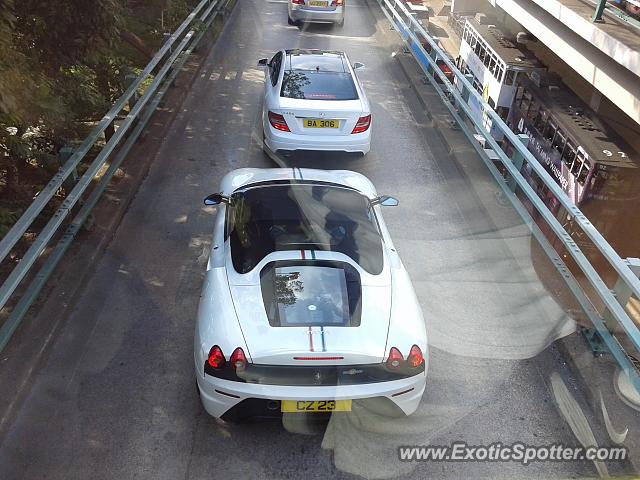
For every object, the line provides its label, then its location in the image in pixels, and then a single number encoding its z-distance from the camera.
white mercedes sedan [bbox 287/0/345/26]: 17.88
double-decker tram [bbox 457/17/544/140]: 14.41
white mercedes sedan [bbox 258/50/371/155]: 8.55
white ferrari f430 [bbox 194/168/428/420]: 4.26
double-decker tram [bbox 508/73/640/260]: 9.48
